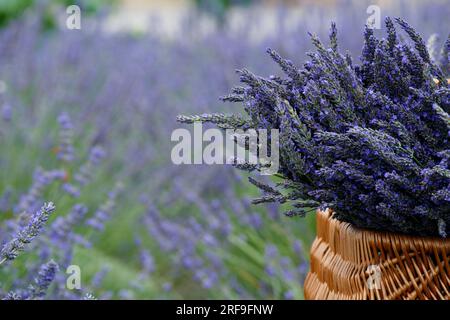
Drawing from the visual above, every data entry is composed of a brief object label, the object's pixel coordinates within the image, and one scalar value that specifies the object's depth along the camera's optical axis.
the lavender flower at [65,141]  1.88
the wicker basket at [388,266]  1.33
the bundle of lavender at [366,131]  1.31
